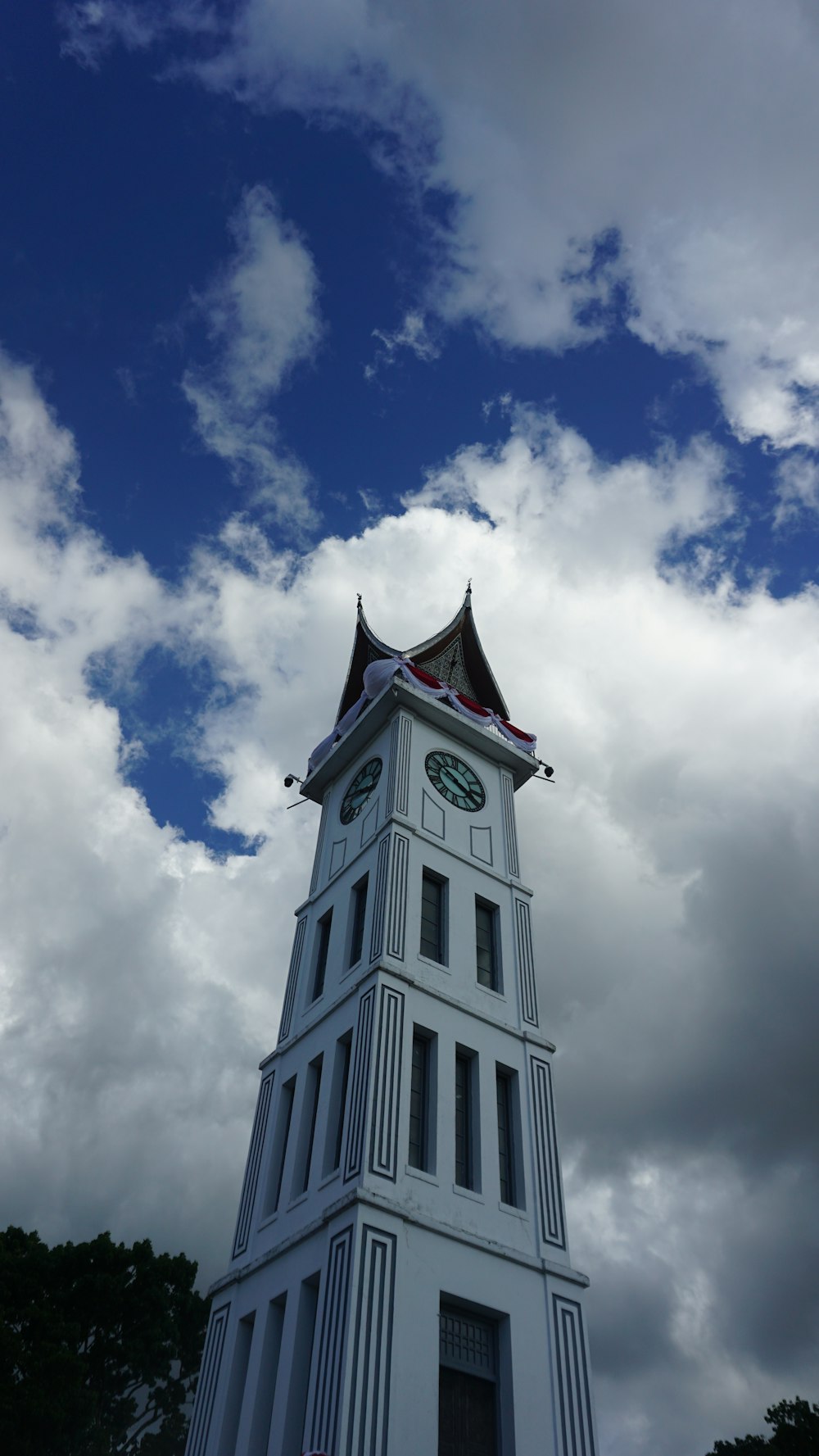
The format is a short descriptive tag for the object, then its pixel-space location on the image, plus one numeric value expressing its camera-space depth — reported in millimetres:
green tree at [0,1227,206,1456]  26078
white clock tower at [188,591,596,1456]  17328
